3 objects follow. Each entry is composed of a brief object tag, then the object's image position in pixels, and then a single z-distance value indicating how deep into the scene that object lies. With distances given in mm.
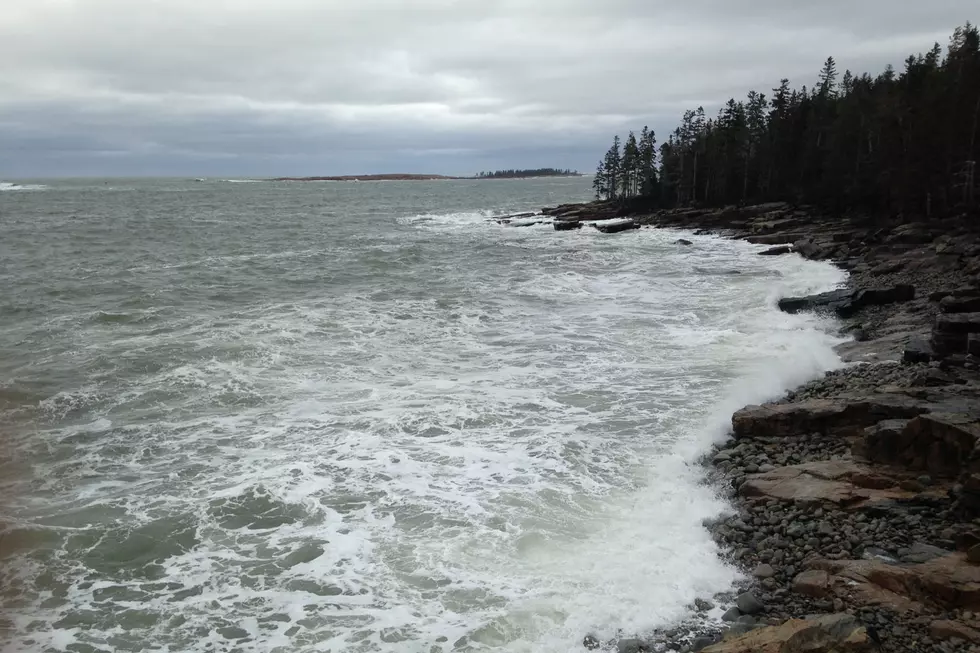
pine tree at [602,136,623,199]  93312
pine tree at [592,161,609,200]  99875
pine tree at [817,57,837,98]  76812
